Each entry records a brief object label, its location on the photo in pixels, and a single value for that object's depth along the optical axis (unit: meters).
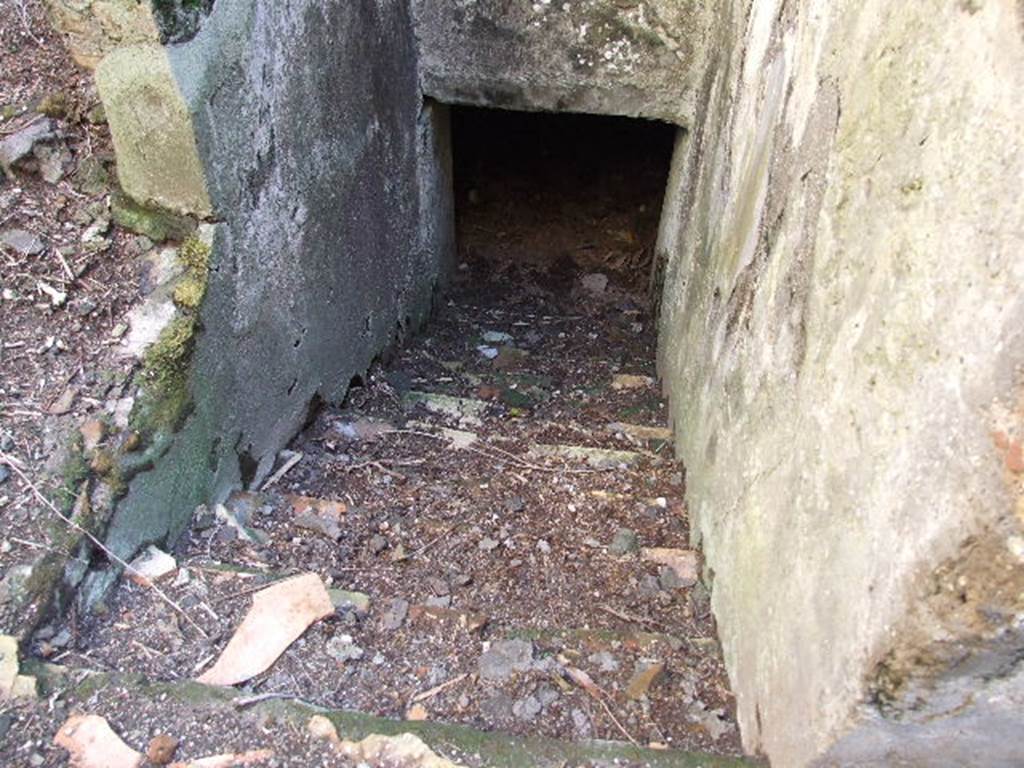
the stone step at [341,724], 1.42
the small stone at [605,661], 1.77
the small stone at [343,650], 1.73
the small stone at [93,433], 1.84
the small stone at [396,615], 1.86
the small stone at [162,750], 1.38
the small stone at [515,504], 2.52
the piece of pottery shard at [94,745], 1.37
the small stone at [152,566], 1.84
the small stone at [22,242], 2.05
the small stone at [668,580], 2.16
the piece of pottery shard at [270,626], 1.65
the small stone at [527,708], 1.63
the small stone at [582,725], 1.60
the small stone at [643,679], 1.71
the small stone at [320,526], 2.25
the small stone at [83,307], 2.02
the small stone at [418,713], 1.62
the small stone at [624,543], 2.32
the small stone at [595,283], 5.20
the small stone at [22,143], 2.12
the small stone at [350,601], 1.88
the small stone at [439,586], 2.05
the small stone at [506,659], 1.74
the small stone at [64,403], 1.86
